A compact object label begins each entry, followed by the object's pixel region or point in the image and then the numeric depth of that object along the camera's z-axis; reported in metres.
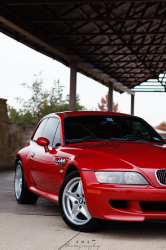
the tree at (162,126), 69.49
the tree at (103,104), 127.15
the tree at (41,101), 51.06
